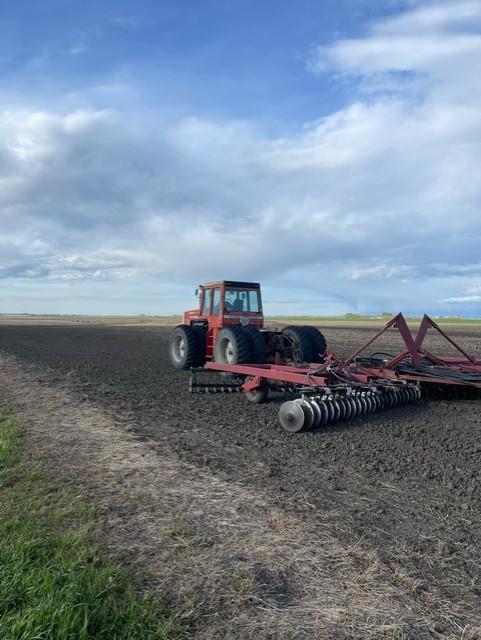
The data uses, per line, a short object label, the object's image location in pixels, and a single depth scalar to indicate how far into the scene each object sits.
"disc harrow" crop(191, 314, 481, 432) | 7.61
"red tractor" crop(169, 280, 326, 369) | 10.60
